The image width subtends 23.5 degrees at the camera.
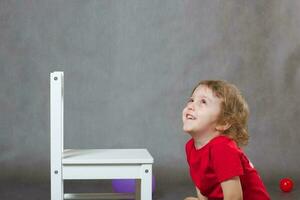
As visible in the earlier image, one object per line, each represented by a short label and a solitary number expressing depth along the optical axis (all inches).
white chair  103.2
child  94.7
